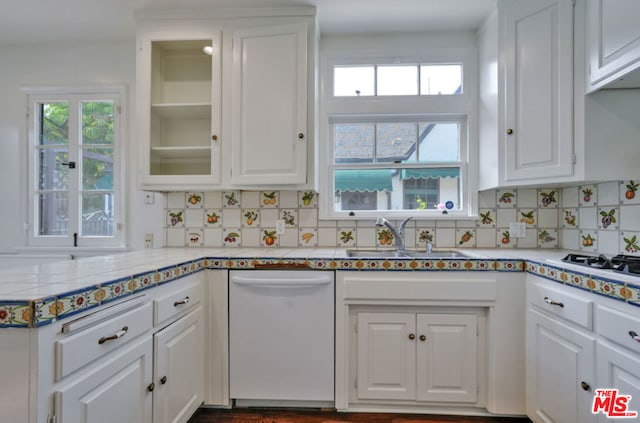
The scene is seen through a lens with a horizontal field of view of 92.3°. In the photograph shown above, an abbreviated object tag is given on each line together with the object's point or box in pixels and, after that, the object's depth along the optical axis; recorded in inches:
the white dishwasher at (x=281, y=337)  64.9
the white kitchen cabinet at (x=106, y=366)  33.7
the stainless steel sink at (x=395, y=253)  78.0
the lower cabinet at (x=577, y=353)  41.5
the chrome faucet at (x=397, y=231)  78.9
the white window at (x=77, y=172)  88.9
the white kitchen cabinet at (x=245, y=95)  73.7
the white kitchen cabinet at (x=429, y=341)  62.7
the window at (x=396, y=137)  86.0
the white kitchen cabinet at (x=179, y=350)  50.6
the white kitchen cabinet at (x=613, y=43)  48.4
